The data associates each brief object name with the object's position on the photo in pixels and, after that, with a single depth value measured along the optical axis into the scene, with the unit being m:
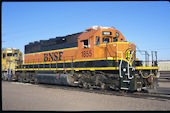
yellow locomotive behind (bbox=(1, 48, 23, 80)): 21.57
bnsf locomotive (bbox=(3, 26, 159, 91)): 10.47
